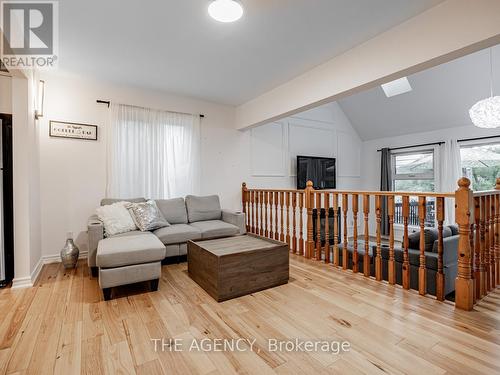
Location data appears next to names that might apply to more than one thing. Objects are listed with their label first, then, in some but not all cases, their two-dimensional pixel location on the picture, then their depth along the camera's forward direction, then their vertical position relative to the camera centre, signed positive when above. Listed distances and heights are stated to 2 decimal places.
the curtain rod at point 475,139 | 4.54 +0.89
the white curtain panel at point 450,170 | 5.05 +0.32
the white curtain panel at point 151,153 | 3.70 +0.55
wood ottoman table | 2.23 -0.72
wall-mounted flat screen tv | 5.54 +0.36
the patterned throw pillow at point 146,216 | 3.16 -0.33
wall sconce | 2.97 +1.04
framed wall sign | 3.37 +0.80
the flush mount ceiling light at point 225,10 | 2.02 +1.44
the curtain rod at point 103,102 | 3.64 +1.25
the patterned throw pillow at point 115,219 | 2.95 -0.34
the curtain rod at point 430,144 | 5.28 +0.90
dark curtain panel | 6.00 +0.26
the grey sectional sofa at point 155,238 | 2.24 -0.53
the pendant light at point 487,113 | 3.22 +0.94
